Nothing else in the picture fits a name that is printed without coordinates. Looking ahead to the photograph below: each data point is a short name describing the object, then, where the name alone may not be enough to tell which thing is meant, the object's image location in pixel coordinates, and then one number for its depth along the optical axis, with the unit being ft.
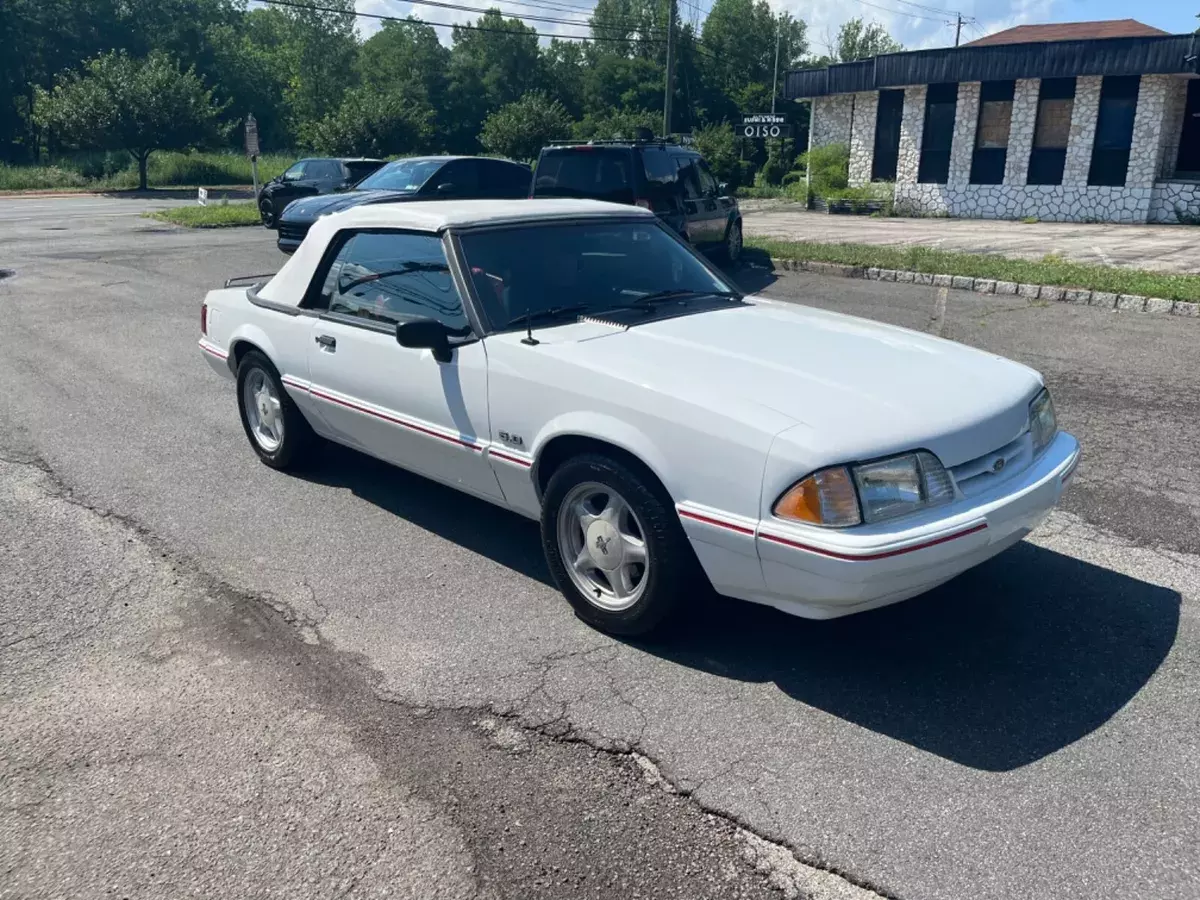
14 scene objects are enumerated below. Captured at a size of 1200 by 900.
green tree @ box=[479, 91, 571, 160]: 144.66
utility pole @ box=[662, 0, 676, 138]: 100.12
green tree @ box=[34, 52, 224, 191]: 123.85
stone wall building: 71.92
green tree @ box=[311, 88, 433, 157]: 132.67
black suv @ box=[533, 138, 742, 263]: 38.78
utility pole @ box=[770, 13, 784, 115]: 199.21
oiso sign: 94.84
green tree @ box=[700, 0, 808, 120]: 234.79
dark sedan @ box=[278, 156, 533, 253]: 49.24
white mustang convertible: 10.42
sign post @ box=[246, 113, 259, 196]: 71.71
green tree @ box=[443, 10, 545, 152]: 245.30
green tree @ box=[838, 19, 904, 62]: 287.07
